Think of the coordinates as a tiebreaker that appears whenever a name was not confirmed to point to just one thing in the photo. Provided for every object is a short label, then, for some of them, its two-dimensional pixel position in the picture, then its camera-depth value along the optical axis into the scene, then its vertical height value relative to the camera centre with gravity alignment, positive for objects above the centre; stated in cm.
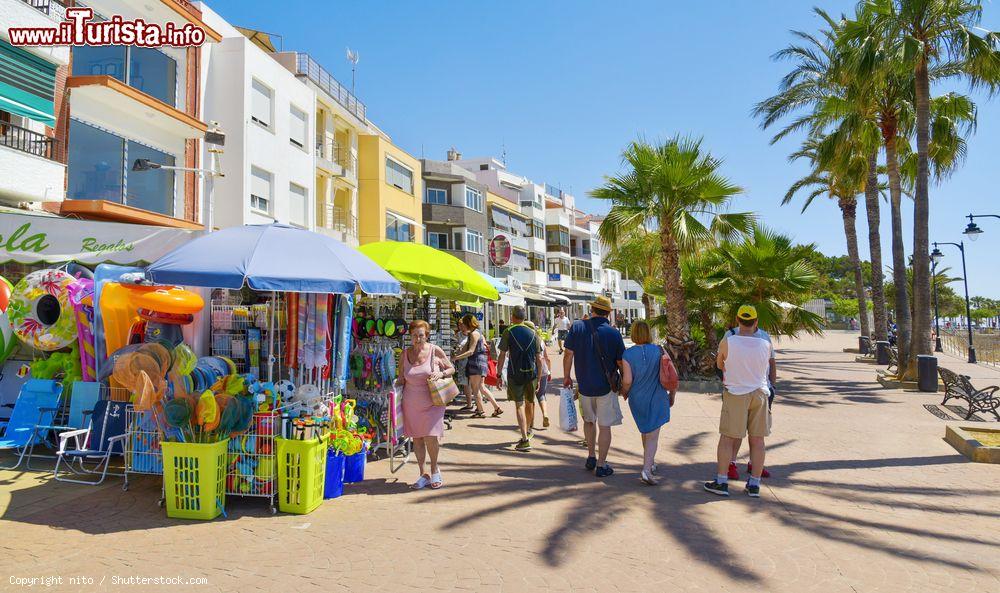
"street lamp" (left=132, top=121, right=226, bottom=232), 1053 +347
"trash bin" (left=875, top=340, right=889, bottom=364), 2011 -86
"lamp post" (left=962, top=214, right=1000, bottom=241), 2214 +369
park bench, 952 -115
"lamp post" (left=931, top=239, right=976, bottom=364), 2947 +371
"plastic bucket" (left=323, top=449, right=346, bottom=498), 557 -135
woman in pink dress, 577 -65
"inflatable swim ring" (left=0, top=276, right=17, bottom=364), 744 -6
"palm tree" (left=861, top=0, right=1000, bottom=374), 1284 +602
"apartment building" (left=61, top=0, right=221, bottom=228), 1425 +569
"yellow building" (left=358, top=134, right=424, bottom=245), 2830 +695
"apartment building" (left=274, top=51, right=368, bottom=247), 2480 +847
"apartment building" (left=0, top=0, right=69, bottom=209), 1217 +478
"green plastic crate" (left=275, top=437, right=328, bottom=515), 509 -124
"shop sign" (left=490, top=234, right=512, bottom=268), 3341 +459
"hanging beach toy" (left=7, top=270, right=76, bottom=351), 694 +20
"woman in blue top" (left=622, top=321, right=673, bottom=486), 588 -66
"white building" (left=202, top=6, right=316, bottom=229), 1908 +697
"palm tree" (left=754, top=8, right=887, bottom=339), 1571 +596
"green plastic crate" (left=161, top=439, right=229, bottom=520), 490 -123
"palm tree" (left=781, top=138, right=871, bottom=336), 2652 +601
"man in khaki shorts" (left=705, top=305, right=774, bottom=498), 552 -64
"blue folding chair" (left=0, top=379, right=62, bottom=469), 645 -81
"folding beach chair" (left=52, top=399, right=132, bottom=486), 579 -107
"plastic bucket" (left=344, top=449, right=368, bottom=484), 596 -139
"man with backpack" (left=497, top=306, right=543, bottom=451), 745 -49
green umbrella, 804 +86
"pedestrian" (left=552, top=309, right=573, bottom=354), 2550 +23
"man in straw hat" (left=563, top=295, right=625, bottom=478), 615 -41
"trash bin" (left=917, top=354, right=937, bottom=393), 1303 -101
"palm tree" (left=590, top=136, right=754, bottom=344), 1423 +305
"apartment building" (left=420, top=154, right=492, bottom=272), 3759 +775
